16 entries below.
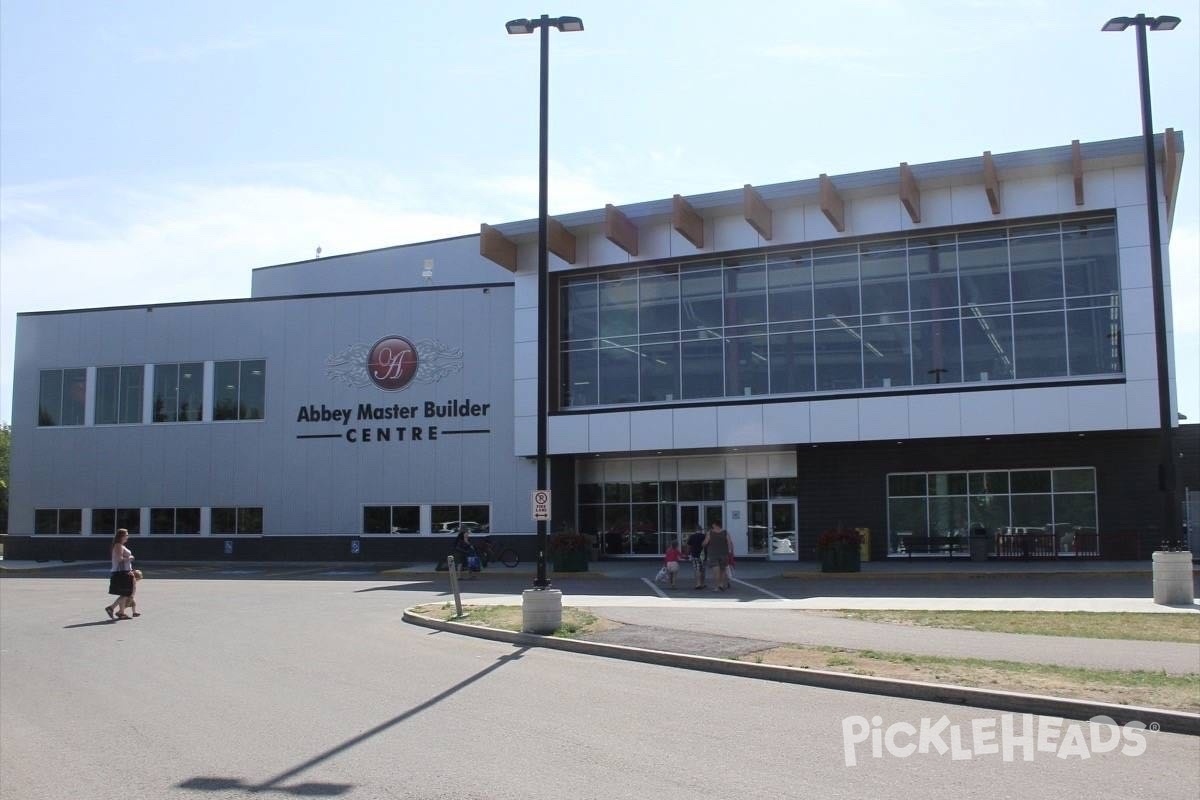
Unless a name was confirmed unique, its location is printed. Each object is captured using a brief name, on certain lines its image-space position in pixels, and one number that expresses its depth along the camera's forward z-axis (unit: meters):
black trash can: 32.22
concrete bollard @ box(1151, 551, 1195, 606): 19.23
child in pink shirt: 25.50
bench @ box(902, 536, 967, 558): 33.12
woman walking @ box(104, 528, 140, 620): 20.14
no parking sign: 16.89
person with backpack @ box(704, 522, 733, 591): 24.17
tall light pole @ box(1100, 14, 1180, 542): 20.02
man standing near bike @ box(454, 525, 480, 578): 30.55
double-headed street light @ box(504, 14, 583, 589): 17.39
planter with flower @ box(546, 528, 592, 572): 31.22
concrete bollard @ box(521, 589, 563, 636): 16.05
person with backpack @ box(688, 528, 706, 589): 25.27
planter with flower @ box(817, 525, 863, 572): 28.11
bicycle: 35.34
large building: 31.11
